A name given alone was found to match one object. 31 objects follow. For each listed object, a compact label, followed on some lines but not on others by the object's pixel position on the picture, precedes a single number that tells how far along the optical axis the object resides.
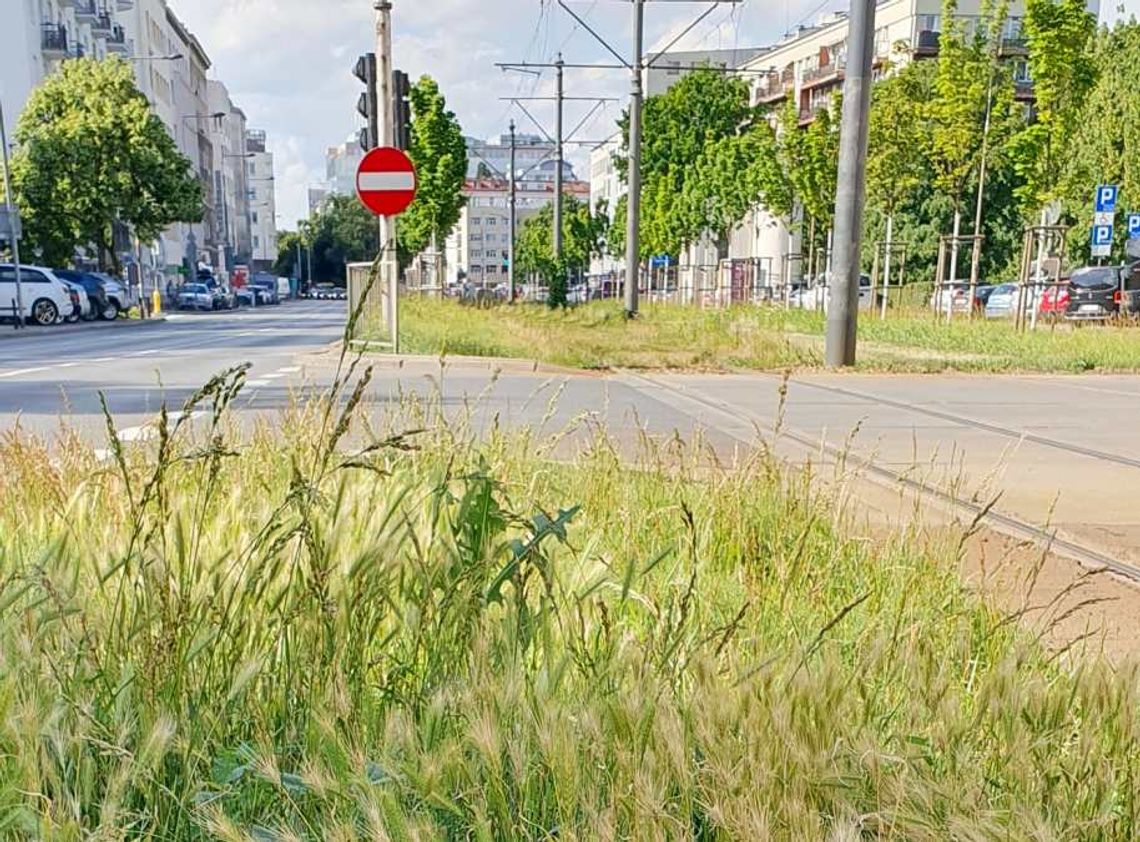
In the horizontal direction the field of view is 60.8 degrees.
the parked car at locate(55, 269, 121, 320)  34.00
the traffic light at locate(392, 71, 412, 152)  13.75
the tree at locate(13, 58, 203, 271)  36.78
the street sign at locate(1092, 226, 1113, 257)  18.42
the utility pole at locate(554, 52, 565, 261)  34.53
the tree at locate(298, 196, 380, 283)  119.62
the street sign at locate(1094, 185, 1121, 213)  17.67
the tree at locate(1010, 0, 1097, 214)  19.34
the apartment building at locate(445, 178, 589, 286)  152.38
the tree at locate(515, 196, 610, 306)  70.56
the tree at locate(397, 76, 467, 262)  37.56
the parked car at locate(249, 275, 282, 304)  79.06
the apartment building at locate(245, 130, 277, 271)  146.75
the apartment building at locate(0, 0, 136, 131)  49.25
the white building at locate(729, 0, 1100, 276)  60.19
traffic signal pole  13.69
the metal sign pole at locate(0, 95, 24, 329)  26.09
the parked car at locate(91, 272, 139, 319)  35.34
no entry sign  12.71
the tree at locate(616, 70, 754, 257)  49.75
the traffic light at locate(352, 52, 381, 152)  13.60
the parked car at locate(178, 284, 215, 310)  53.22
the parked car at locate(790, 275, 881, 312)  33.24
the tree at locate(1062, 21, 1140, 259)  30.56
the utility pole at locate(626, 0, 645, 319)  22.87
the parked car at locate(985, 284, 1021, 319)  30.78
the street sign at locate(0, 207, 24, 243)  26.27
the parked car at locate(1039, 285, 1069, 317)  26.02
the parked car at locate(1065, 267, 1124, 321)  25.91
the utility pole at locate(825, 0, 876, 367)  12.26
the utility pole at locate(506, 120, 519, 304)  41.67
